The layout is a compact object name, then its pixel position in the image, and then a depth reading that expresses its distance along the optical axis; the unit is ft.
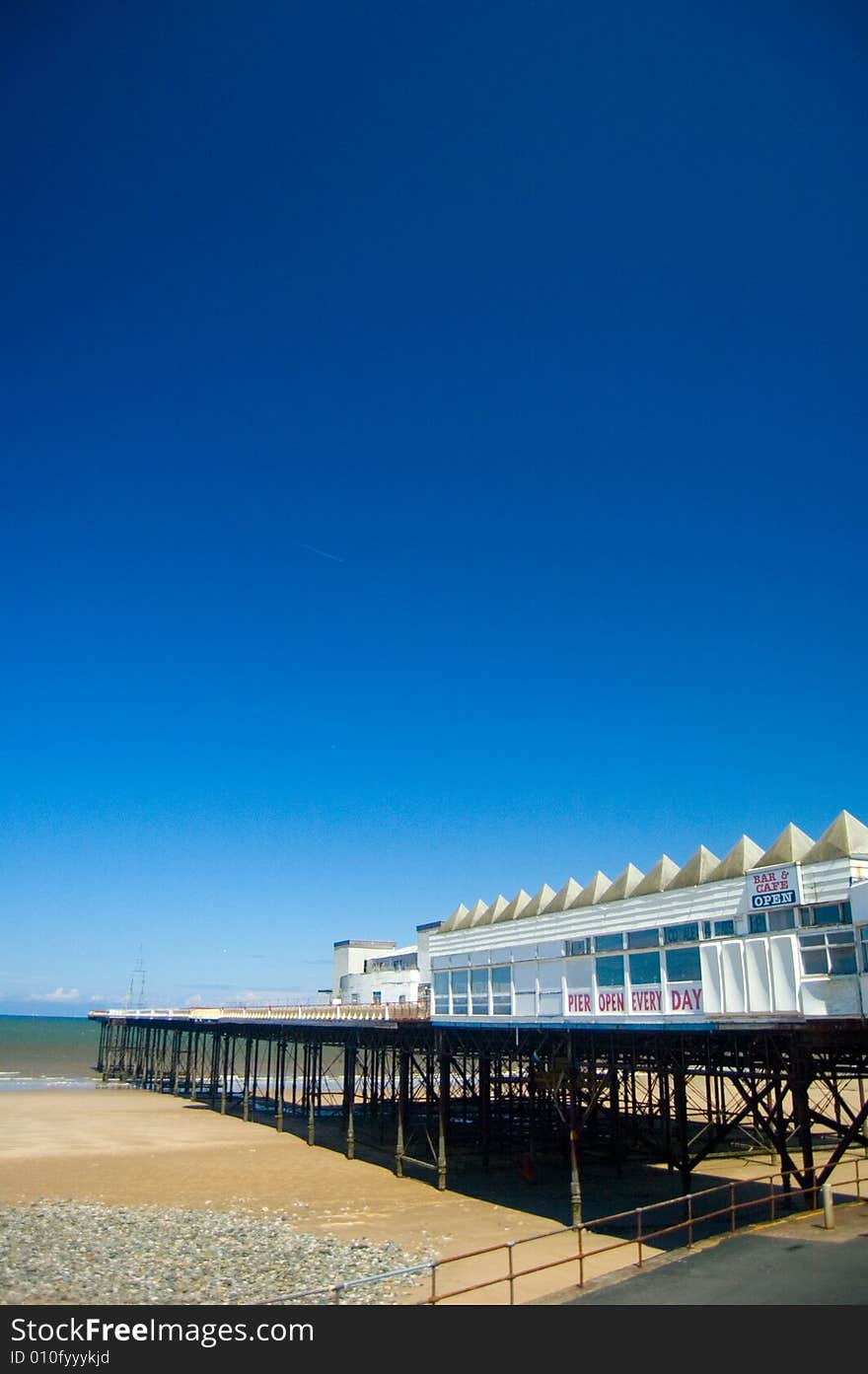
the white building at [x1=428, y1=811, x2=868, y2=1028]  66.33
